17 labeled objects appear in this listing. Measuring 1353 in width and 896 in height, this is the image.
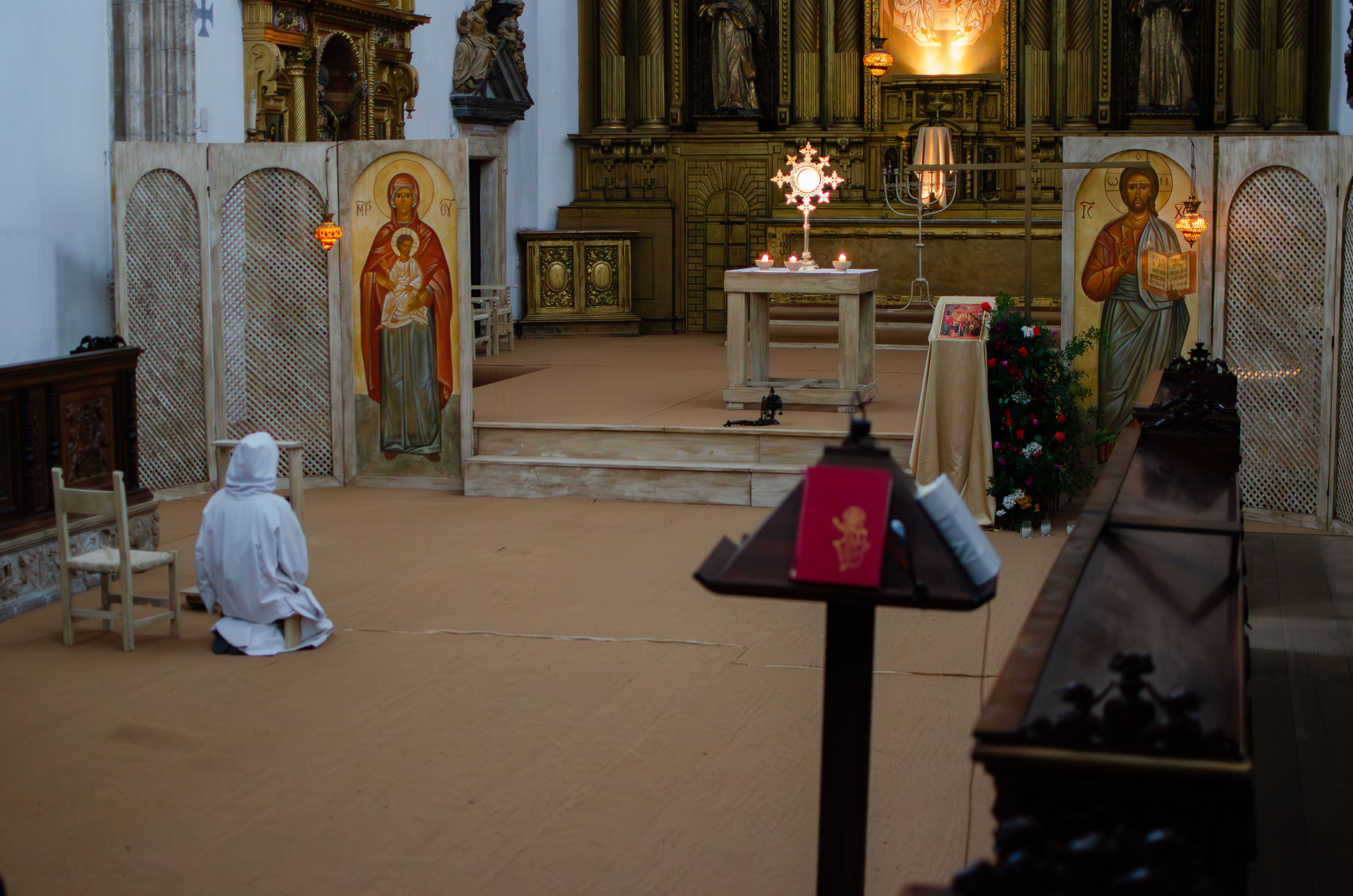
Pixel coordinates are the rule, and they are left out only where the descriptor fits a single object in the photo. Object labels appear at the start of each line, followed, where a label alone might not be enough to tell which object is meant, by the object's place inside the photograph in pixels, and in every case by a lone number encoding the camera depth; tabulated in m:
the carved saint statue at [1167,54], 15.93
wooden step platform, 9.47
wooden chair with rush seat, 6.18
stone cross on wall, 10.03
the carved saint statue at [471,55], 14.69
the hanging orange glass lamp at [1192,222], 8.54
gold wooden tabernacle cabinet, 16.28
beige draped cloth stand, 8.61
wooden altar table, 10.73
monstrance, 11.50
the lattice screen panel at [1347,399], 8.34
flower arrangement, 8.55
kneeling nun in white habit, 6.11
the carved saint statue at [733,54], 16.52
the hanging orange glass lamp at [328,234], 9.19
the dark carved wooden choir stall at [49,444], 6.96
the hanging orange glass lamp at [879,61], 14.82
